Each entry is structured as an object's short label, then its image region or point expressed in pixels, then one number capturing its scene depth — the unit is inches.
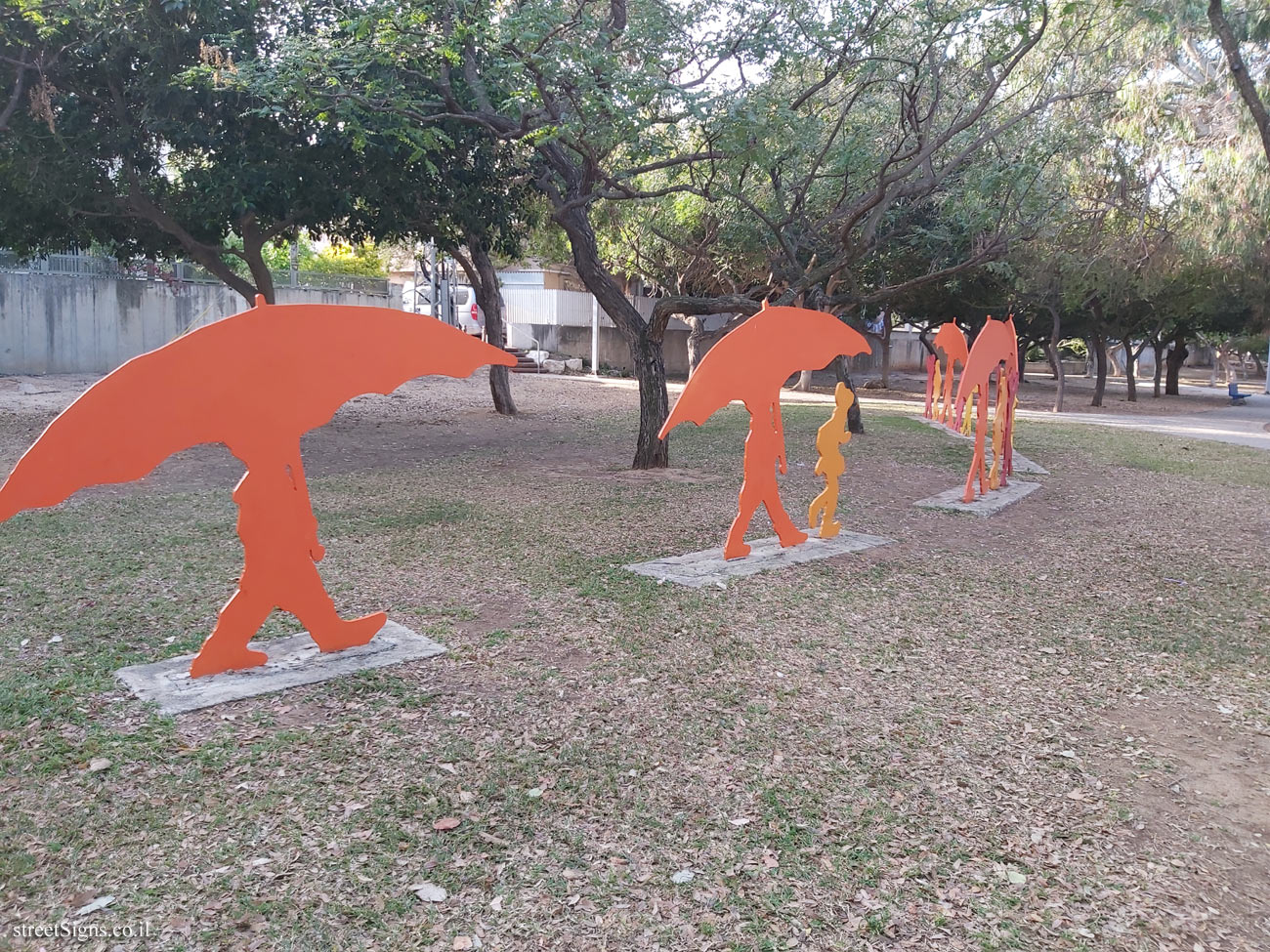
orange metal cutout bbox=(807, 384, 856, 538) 305.0
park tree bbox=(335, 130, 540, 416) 468.4
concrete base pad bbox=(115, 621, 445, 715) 172.1
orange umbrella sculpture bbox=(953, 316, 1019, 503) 384.5
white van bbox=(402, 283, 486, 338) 1201.7
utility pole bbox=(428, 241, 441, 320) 1078.4
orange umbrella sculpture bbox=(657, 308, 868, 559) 268.7
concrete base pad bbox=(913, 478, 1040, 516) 380.5
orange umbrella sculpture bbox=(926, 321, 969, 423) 509.4
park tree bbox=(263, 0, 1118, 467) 332.8
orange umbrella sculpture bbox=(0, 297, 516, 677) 160.9
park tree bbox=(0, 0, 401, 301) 433.4
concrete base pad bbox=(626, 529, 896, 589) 265.0
